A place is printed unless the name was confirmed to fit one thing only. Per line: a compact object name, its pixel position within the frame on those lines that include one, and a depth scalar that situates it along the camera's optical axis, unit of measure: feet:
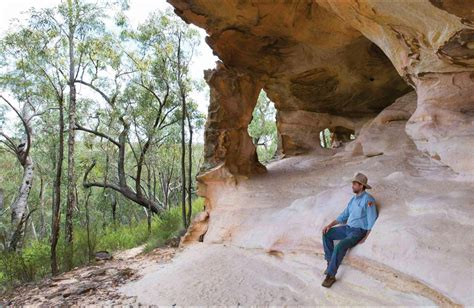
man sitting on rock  14.01
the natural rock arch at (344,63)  14.99
